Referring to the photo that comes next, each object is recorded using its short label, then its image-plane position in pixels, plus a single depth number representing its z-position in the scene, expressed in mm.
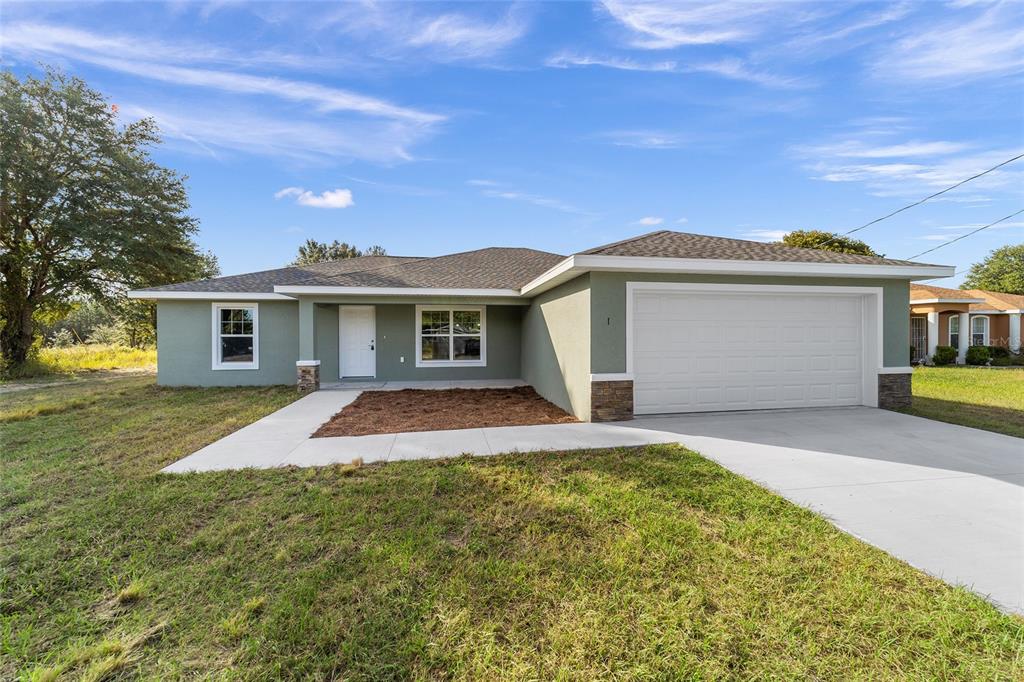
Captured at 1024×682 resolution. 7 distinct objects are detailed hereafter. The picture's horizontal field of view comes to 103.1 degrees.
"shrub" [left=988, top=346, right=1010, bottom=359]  18219
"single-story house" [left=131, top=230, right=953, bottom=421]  6855
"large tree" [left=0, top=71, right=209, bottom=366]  14484
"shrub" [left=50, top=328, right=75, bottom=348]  25125
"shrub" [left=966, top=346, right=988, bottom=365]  17555
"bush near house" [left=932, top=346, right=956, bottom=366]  17312
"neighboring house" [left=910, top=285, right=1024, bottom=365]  17906
